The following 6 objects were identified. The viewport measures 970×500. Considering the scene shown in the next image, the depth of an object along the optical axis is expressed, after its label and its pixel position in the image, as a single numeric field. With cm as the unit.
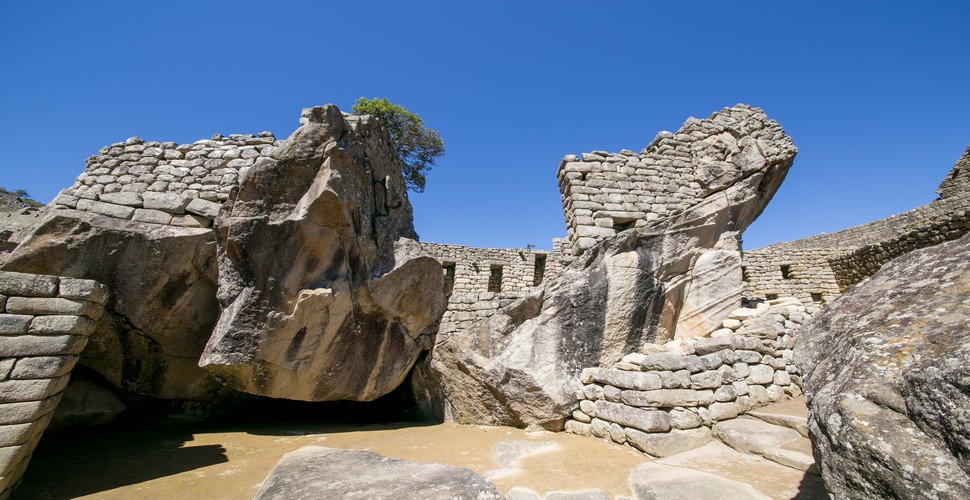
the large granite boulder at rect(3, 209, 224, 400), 510
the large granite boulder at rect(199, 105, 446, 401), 538
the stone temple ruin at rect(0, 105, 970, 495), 520
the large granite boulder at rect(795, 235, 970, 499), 138
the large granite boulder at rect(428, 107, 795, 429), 581
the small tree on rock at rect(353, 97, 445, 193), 1482
